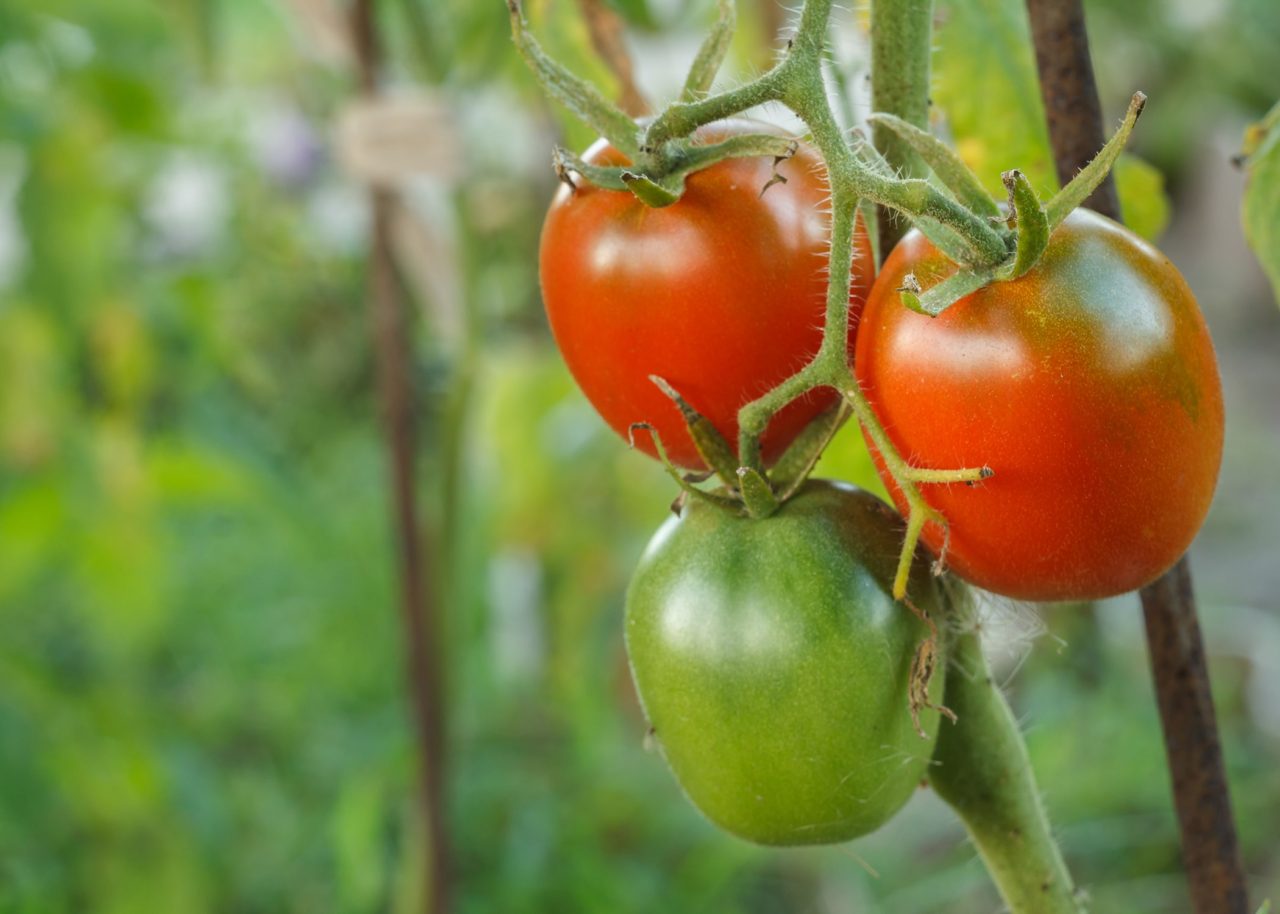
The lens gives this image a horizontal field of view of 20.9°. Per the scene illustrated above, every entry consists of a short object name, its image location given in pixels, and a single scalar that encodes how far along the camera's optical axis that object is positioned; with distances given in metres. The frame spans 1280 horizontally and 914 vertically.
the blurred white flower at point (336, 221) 2.58
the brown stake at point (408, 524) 0.99
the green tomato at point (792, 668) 0.53
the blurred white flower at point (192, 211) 2.26
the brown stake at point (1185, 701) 0.56
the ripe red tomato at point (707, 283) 0.54
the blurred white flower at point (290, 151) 2.39
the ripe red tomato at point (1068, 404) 0.51
